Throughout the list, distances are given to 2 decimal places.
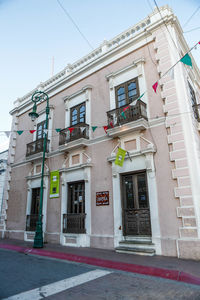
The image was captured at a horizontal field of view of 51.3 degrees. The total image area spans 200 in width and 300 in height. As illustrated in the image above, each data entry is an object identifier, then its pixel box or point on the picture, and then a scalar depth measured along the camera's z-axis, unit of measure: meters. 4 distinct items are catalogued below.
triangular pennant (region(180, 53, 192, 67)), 6.94
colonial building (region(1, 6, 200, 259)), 7.75
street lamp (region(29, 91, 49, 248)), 9.27
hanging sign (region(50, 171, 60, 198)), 11.58
